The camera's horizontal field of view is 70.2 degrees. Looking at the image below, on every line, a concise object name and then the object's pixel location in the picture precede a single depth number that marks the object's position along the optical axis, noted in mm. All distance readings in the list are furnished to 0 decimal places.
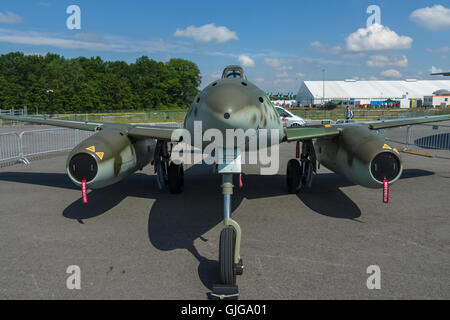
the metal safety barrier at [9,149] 15583
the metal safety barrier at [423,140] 16562
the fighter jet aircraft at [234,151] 4074
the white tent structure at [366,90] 91250
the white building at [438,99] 80812
